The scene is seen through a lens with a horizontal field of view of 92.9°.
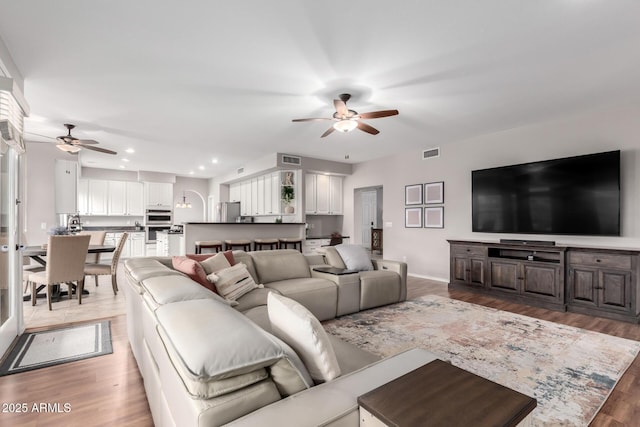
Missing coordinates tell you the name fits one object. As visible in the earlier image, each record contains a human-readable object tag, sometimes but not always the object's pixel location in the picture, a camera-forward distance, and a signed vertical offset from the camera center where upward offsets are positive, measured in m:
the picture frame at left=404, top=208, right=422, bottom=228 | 6.37 -0.01
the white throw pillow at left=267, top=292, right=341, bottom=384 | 1.16 -0.50
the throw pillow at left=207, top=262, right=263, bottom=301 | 2.77 -0.61
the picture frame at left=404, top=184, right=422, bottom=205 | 6.34 +0.47
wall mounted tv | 3.95 +0.28
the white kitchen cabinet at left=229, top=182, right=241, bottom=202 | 9.67 +0.80
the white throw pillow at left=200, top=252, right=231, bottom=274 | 2.94 -0.46
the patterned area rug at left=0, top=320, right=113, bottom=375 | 2.53 -1.21
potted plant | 7.36 +0.52
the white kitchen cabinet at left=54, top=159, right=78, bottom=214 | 6.29 +0.66
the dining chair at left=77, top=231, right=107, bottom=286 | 5.79 -0.41
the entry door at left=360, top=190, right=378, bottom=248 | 10.78 +0.09
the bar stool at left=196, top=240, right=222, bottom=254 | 5.36 -0.50
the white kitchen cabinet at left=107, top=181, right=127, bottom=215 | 8.98 +0.56
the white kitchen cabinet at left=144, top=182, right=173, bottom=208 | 9.41 +0.73
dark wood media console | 3.58 -0.81
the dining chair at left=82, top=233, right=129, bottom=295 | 4.53 -0.79
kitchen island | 5.45 -0.28
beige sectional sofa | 0.89 -0.54
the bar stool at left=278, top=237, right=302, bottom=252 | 6.23 -0.53
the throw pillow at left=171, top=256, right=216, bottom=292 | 2.63 -0.47
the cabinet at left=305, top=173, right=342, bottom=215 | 7.53 +0.57
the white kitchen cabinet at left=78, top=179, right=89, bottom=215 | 8.58 +0.56
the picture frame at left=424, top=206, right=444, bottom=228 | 5.96 -0.01
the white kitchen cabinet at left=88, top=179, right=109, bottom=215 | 8.72 +0.58
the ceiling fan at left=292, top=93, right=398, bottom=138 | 3.40 +1.19
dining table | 4.04 -0.51
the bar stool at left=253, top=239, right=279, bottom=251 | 5.95 -0.52
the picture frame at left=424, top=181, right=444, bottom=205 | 5.96 +0.47
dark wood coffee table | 0.86 -0.57
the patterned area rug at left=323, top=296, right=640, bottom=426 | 2.10 -1.23
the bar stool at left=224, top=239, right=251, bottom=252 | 5.64 -0.51
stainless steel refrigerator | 9.28 +0.17
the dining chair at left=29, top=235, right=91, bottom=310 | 3.92 -0.61
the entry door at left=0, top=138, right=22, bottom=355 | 2.81 -0.36
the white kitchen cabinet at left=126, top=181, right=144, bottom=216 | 9.25 +0.57
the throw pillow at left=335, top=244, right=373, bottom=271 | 4.14 -0.57
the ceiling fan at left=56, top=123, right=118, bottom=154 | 4.80 +1.19
